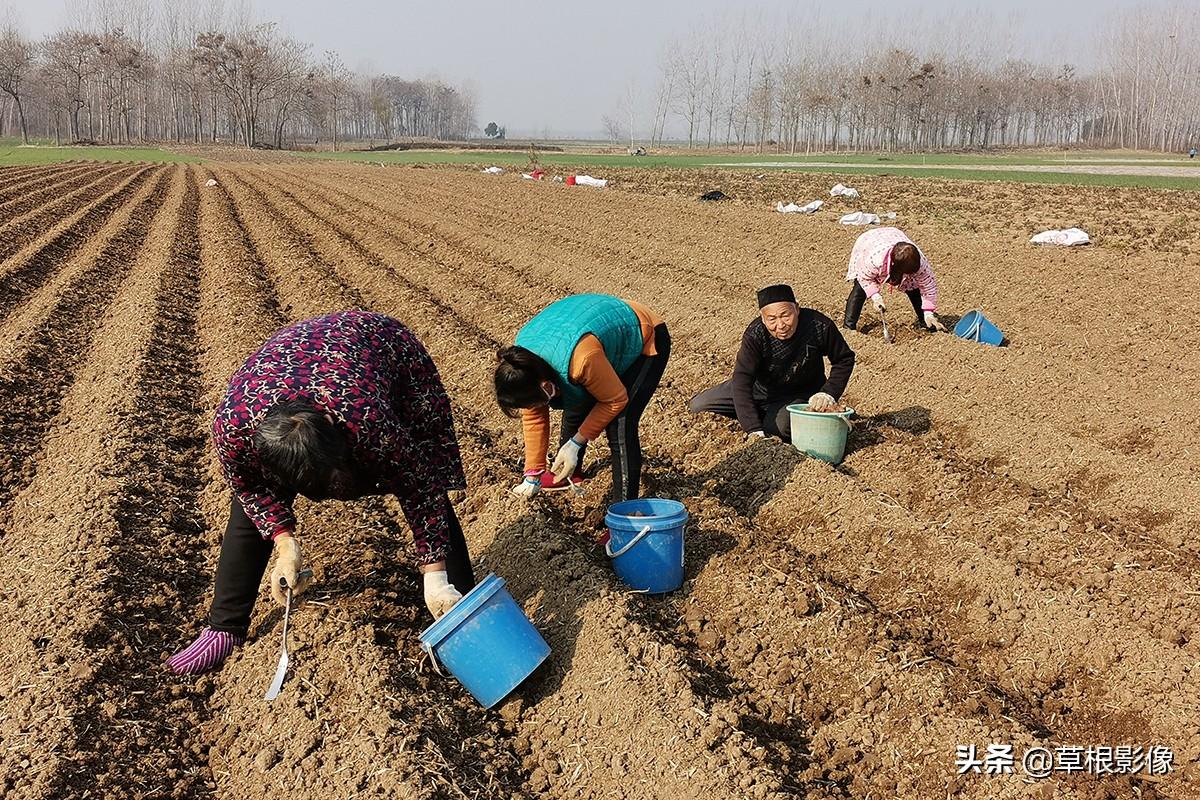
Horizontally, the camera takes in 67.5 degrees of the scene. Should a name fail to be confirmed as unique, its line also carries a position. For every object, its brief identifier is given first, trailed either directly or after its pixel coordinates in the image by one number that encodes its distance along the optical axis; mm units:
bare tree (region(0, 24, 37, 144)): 60031
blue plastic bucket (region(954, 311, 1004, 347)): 7992
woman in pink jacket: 7301
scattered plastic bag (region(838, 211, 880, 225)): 16500
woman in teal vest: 3588
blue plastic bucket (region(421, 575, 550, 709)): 3080
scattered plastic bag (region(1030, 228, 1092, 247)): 13273
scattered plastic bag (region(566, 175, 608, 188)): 27922
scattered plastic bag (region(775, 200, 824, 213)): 19600
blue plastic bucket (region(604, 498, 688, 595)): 3805
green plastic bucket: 5227
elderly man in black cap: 5023
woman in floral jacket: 2551
